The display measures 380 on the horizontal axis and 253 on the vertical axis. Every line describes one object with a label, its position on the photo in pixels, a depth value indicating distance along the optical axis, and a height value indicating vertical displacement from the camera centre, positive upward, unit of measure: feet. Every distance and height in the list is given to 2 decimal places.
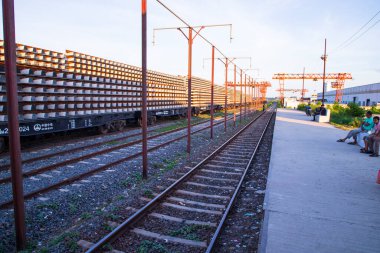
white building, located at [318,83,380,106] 233.06 +10.57
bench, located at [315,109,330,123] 82.12 -4.22
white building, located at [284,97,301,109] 210.65 -0.36
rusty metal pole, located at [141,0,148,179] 23.65 +2.43
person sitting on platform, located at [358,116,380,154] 34.31 -4.97
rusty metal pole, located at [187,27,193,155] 35.24 +5.60
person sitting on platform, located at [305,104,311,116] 110.43 -2.94
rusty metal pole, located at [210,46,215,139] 45.95 +6.66
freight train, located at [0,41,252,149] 31.91 +1.35
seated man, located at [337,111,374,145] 39.24 -2.83
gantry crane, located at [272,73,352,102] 217.56 +22.98
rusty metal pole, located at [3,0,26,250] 12.35 -0.89
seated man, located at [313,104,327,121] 83.76 -2.48
